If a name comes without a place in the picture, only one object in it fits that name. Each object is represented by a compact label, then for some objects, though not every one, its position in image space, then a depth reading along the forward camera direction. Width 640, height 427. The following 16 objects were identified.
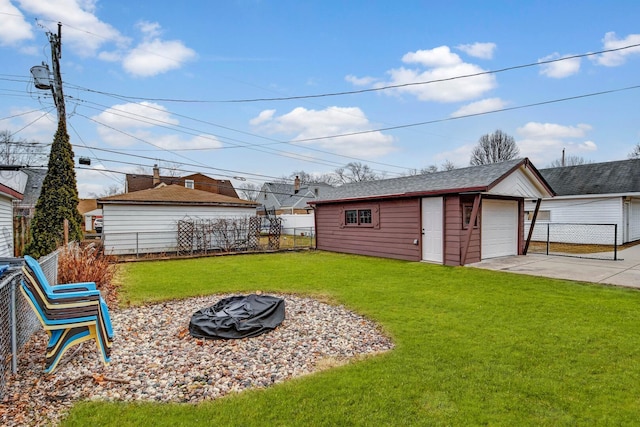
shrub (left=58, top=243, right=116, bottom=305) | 6.02
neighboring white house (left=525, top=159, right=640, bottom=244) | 14.42
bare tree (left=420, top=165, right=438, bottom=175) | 39.27
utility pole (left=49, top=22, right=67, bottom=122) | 11.20
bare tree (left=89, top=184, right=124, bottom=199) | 43.04
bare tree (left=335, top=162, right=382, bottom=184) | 45.17
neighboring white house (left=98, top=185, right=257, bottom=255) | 13.34
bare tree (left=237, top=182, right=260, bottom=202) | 48.81
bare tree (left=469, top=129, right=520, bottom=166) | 28.83
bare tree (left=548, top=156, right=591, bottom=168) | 37.50
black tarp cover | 4.05
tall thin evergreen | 10.02
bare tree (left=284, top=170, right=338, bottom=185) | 49.30
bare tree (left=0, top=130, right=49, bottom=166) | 20.81
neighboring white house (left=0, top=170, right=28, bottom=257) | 8.22
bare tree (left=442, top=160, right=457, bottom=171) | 38.17
